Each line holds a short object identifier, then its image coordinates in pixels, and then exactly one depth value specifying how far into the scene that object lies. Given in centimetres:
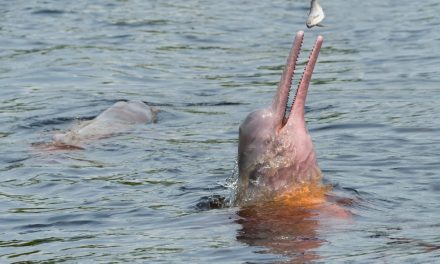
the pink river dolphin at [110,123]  2239
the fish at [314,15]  1448
